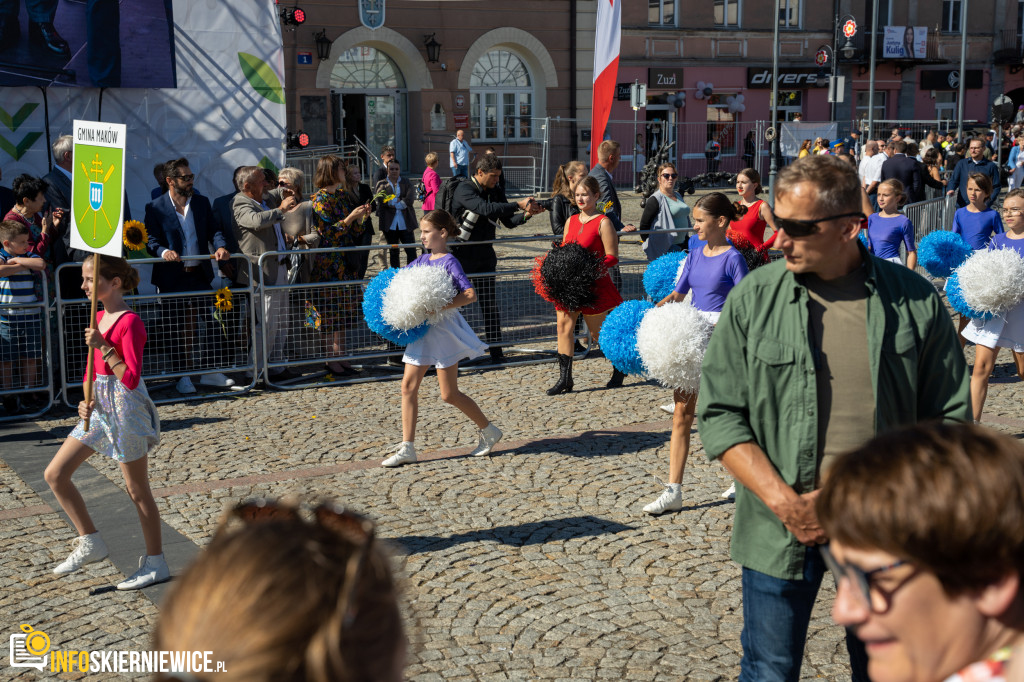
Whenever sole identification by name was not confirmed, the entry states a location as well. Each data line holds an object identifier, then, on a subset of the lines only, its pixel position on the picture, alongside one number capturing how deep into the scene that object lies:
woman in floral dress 10.02
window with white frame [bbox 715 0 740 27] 36.88
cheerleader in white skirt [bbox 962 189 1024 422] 7.48
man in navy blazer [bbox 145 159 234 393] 9.45
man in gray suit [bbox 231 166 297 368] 9.71
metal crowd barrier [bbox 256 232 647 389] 9.77
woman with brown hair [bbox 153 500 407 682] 1.25
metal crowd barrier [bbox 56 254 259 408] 9.30
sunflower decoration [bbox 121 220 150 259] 8.23
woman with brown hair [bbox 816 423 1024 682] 1.48
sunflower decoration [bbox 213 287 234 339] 9.38
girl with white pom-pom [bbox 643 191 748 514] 6.11
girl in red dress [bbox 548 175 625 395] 8.84
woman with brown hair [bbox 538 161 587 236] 10.47
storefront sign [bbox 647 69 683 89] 35.34
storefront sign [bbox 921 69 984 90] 40.88
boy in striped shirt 8.54
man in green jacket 2.99
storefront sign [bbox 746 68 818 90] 36.97
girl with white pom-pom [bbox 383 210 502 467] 7.15
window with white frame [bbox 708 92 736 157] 34.38
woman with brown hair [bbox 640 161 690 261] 11.31
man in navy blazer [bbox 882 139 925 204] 15.60
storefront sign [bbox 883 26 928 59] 39.28
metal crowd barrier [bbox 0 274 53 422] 8.62
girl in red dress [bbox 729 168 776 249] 9.19
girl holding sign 5.08
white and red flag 10.23
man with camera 10.28
